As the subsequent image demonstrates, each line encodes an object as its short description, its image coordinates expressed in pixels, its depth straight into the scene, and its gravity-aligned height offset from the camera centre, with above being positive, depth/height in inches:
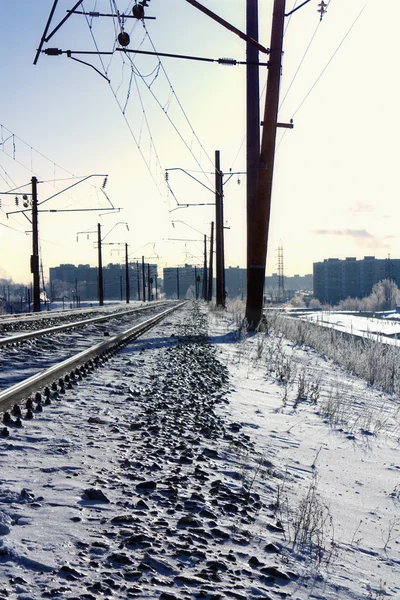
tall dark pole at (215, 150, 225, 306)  1454.2 +171.9
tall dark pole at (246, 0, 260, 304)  641.6 +201.2
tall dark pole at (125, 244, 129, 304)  2823.6 +50.1
